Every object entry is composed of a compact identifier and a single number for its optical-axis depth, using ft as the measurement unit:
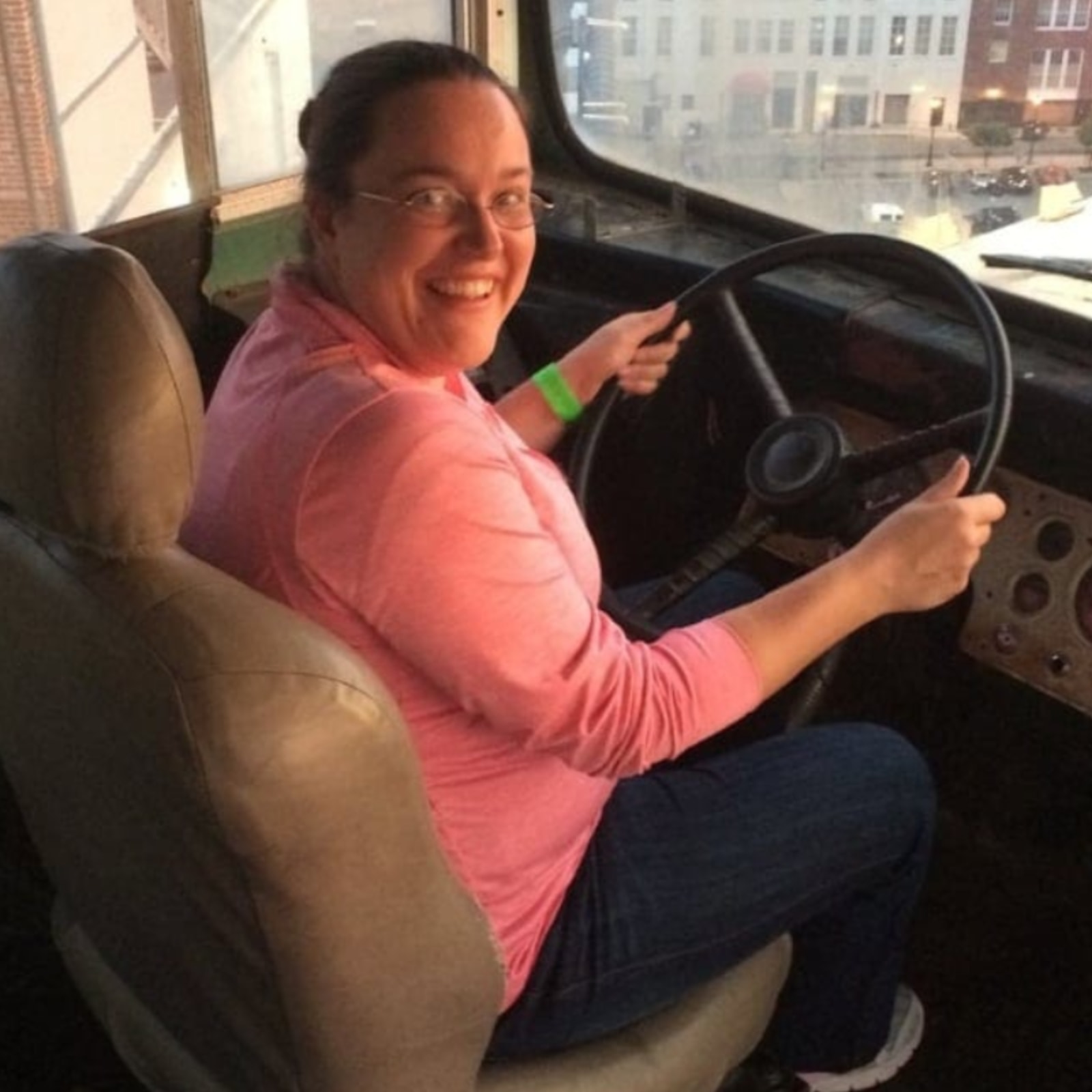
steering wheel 5.09
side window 6.65
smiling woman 3.70
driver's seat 3.22
